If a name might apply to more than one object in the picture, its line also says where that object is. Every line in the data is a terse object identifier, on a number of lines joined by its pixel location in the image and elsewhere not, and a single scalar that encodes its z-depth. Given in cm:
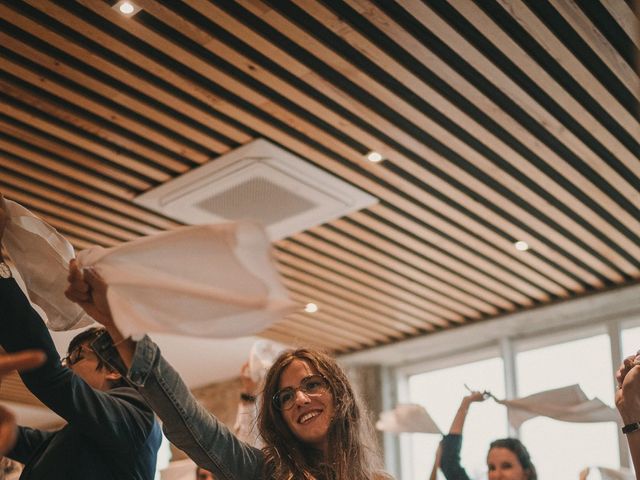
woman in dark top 445
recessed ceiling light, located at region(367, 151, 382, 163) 466
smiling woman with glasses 163
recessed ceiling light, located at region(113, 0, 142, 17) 343
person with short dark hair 177
